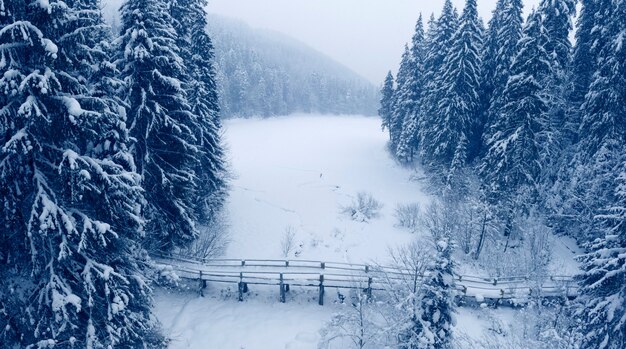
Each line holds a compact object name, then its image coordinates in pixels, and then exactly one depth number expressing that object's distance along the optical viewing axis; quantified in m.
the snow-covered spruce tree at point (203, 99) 23.70
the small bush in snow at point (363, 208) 32.50
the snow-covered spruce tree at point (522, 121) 24.44
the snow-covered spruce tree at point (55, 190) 8.17
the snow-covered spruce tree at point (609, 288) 12.05
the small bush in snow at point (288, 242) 26.02
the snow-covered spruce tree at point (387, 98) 56.00
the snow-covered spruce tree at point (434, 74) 35.25
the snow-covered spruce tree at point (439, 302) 12.34
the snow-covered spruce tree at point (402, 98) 43.06
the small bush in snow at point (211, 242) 21.26
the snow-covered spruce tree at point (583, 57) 27.14
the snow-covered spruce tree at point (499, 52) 29.44
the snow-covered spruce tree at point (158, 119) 15.55
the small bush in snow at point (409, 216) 30.30
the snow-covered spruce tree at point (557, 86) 25.11
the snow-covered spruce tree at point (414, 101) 40.56
